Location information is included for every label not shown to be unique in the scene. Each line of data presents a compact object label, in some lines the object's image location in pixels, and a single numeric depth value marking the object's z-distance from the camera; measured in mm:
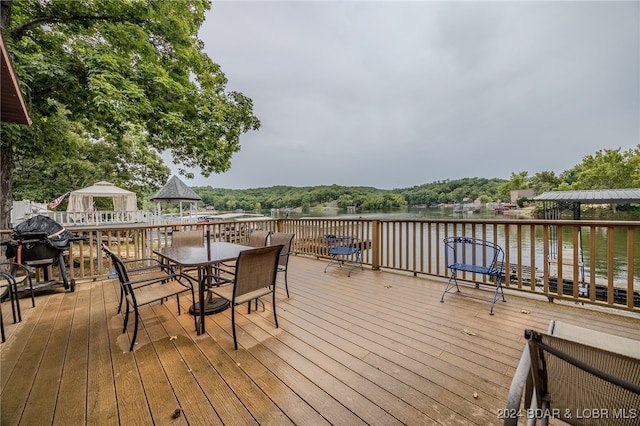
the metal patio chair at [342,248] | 4652
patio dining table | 2406
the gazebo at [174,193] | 9555
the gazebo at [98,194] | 10234
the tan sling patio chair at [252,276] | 2160
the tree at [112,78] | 4770
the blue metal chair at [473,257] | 3150
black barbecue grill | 3439
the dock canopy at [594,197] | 7391
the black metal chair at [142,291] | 2115
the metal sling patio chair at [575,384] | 718
